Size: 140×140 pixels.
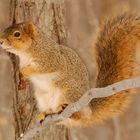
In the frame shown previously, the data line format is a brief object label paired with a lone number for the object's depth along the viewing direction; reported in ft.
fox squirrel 21.81
